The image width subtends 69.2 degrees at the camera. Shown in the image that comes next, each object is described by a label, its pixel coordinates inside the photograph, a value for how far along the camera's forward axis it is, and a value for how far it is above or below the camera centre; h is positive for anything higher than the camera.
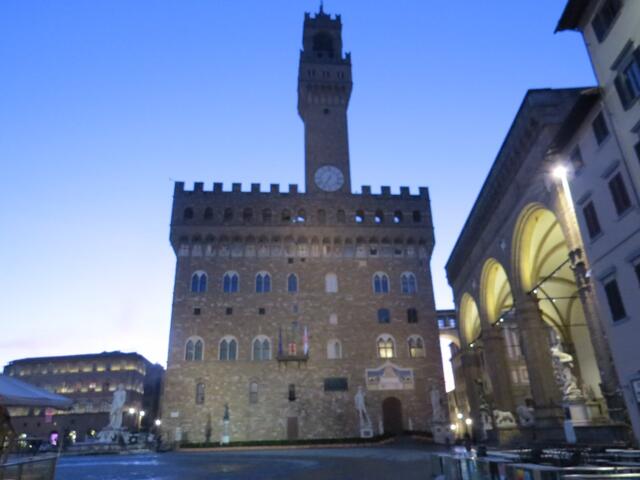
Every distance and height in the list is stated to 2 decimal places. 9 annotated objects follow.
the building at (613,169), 12.27 +6.76
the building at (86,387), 50.53 +5.47
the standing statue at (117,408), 28.88 +1.71
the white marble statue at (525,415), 20.31 +0.40
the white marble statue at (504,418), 20.52 +0.31
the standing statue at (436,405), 31.28 +1.44
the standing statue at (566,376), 15.15 +1.48
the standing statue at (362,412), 30.31 +1.11
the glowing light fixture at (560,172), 15.26 +7.90
